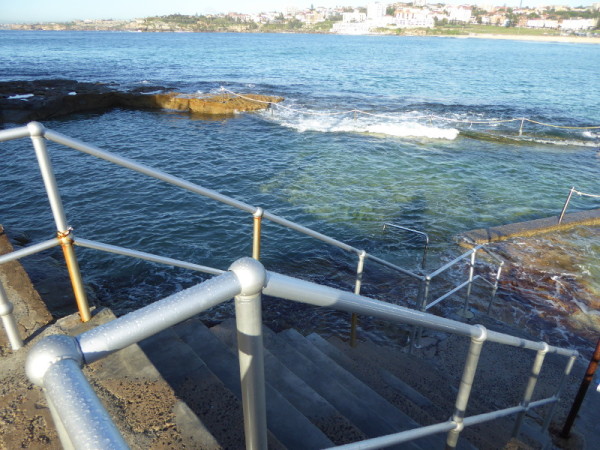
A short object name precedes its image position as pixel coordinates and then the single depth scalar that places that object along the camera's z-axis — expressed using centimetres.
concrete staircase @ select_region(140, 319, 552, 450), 272
